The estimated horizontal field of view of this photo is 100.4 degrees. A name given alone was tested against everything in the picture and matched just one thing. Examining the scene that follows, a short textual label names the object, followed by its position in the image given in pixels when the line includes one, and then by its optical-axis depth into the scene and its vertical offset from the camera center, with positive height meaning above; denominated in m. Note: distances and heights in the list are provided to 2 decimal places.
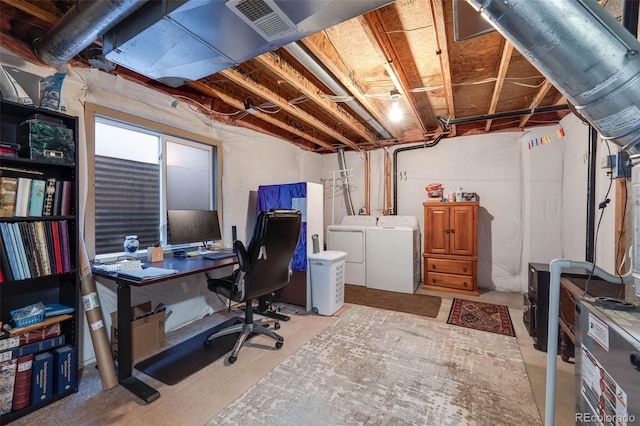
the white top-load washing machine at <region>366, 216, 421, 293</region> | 4.00 -0.75
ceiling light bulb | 3.31 +1.26
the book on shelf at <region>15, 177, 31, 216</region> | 1.61 +0.08
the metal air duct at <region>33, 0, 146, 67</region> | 1.36 +1.02
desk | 1.77 -0.89
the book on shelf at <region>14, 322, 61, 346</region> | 1.62 -0.79
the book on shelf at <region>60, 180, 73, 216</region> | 1.82 +0.07
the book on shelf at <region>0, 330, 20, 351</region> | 1.53 -0.76
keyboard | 2.52 -0.46
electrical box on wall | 1.37 +0.21
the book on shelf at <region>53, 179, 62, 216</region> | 1.78 +0.08
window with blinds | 2.38 +0.28
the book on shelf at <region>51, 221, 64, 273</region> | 1.76 -0.24
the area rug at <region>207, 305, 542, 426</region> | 1.60 -1.26
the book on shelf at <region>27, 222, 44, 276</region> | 1.65 -0.22
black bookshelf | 1.65 -0.09
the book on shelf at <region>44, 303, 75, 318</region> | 1.77 -0.68
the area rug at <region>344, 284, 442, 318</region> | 3.32 -1.28
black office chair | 2.14 -0.51
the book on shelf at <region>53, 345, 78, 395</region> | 1.72 -1.05
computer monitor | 2.59 -0.19
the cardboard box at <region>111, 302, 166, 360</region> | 2.15 -1.04
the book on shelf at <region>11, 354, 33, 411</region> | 1.57 -1.04
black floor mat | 2.02 -1.26
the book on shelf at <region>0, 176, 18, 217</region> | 1.55 +0.08
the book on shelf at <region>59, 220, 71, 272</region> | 1.79 -0.25
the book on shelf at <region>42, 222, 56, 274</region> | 1.73 -0.24
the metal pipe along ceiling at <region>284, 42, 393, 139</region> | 2.01 +1.18
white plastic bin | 3.13 -0.89
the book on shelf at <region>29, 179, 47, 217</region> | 1.67 +0.08
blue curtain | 3.37 +0.11
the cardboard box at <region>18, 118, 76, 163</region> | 1.67 +0.44
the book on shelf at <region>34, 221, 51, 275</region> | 1.69 -0.24
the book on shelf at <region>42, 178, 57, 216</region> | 1.74 +0.09
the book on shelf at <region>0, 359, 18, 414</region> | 1.52 -1.00
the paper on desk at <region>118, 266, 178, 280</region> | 1.81 -0.46
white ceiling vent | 1.30 +0.99
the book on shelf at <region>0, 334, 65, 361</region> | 1.54 -0.85
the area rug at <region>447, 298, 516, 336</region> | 2.80 -1.27
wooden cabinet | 3.89 -0.60
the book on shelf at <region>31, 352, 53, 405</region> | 1.63 -1.05
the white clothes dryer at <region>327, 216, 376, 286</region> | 4.35 -0.64
